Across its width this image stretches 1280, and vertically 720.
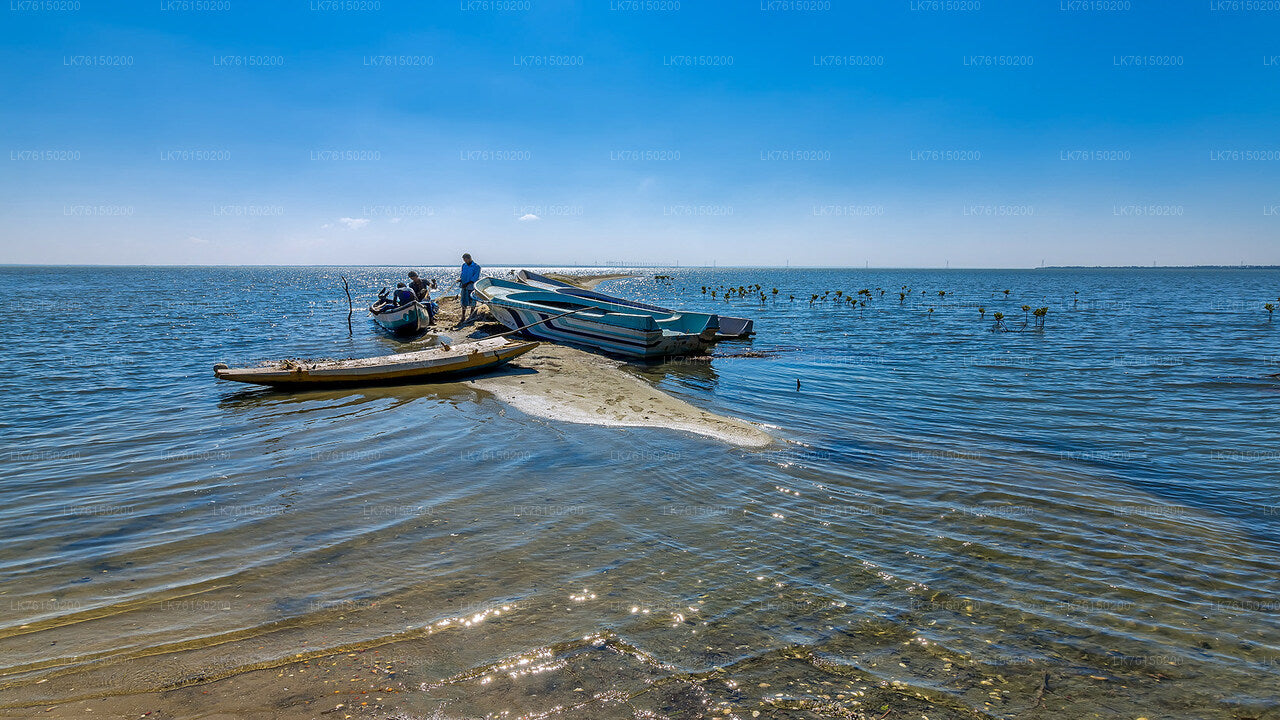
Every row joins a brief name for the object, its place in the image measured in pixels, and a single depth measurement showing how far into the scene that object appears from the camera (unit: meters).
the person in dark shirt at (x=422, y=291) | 22.45
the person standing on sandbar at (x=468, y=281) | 22.50
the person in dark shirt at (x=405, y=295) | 22.00
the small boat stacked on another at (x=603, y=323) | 17.62
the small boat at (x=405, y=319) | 21.40
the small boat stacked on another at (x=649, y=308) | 22.30
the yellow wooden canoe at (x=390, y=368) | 12.62
